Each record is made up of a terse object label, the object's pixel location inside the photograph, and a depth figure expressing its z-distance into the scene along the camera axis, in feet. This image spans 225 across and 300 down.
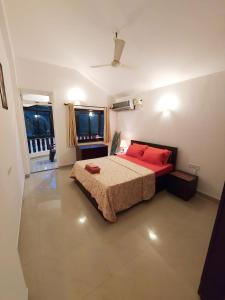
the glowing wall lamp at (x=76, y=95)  13.28
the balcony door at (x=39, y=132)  16.73
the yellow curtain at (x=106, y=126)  15.39
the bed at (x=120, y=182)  6.54
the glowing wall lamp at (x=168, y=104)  9.87
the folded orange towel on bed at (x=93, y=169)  8.03
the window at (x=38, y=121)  18.21
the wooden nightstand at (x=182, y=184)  8.14
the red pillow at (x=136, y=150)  11.48
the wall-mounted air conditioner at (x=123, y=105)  13.34
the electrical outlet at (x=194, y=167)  8.93
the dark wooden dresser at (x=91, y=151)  13.30
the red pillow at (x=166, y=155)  9.82
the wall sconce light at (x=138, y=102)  12.73
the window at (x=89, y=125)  14.60
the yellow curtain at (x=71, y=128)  13.20
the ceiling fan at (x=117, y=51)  6.18
